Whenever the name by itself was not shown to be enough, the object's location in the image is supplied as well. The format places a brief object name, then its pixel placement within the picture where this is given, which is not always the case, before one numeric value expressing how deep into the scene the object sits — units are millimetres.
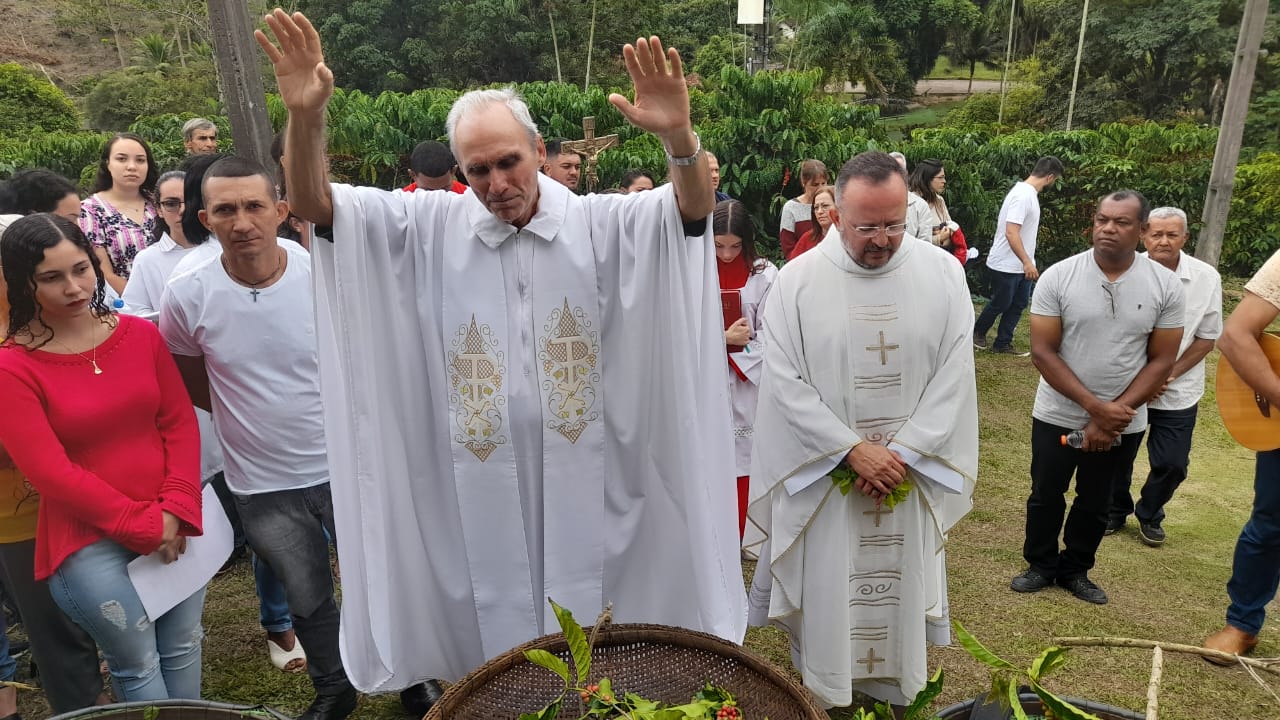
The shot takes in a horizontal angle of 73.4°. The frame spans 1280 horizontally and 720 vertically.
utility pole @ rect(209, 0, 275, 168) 5258
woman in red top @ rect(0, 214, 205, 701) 2439
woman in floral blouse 4898
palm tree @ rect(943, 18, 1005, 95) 42625
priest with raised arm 2648
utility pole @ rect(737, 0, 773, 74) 12367
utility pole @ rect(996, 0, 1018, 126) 30875
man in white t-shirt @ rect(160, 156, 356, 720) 2916
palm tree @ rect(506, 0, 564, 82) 34469
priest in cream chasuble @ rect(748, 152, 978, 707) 3045
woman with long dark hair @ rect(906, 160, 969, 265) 8352
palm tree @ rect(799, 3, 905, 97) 35375
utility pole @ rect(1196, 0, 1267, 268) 10133
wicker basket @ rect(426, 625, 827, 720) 2080
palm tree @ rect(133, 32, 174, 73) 30750
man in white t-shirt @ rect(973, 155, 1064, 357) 8852
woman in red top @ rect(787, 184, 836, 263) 5766
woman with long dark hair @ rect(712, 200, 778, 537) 4398
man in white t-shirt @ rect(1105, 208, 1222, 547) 4879
